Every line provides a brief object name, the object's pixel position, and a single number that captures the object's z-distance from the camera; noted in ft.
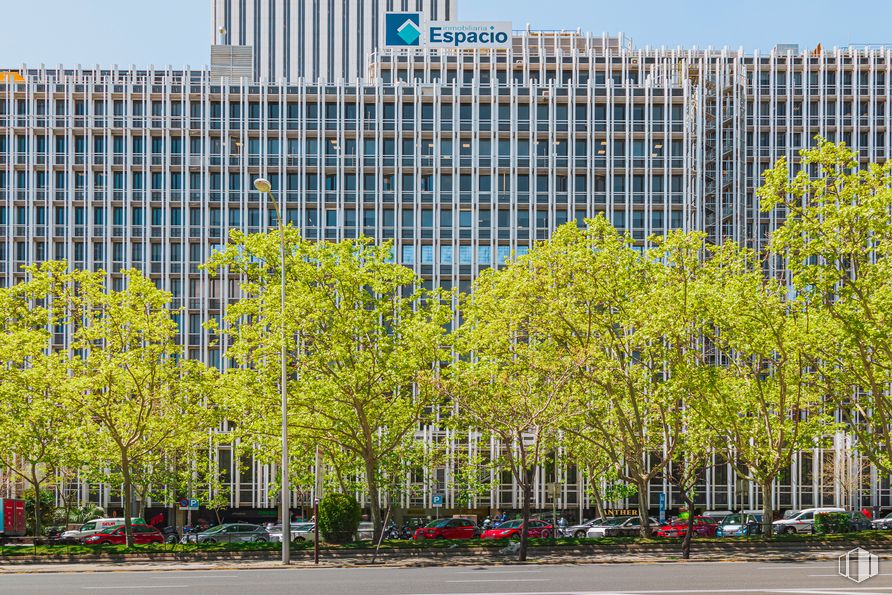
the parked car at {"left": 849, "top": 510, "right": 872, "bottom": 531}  172.36
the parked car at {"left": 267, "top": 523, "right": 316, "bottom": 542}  167.63
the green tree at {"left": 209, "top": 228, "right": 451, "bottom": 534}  135.33
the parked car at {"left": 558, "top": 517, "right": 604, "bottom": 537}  187.81
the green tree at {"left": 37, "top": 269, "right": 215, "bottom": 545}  136.15
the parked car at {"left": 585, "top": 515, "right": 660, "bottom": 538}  177.88
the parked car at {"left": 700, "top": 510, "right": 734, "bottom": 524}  206.49
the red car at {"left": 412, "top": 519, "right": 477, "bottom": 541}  163.12
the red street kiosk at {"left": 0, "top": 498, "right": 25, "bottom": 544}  179.42
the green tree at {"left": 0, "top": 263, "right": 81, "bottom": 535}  138.51
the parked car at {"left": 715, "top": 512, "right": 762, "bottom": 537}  164.56
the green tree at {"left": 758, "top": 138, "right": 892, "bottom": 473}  115.55
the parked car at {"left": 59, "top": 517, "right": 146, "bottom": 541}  171.20
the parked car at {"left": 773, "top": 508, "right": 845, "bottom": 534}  178.71
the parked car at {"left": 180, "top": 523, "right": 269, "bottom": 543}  169.91
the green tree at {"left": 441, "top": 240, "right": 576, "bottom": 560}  125.70
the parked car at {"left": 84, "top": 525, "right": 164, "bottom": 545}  161.99
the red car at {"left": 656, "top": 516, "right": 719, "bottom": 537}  163.02
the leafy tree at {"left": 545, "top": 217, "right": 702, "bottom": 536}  133.39
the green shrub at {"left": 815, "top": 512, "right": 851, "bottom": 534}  155.94
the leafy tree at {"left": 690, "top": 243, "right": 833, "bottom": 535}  129.29
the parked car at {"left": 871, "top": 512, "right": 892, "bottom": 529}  195.83
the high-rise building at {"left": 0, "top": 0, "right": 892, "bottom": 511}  266.77
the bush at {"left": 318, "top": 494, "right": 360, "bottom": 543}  139.95
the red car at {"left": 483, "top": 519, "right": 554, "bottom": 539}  160.35
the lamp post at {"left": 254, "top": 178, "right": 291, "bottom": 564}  120.57
